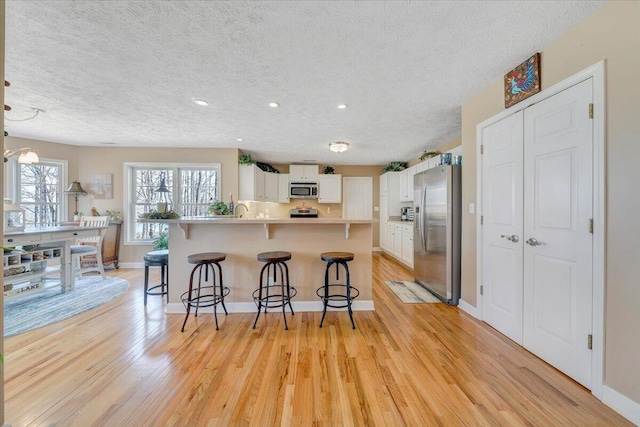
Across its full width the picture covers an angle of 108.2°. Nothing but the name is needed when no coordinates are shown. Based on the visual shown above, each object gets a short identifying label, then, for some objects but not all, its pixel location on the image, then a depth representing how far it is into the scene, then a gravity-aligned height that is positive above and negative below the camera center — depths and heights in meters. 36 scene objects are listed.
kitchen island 2.73 -0.46
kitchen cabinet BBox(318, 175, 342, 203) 6.21 +0.67
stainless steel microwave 6.11 +0.60
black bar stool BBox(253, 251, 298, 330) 2.41 -0.85
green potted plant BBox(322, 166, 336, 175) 6.23 +1.13
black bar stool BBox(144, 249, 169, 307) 2.77 -0.58
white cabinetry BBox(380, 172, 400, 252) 5.79 +0.25
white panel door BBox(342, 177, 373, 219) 6.51 +0.42
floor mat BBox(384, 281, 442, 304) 3.09 -1.17
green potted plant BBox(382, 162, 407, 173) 5.79 +1.15
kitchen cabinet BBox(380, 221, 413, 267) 4.65 -0.65
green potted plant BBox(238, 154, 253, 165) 4.80 +1.08
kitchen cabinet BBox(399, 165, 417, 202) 5.07 +0.64
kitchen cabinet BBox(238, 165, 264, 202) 4.82 +0.63
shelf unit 2.82 -0.75
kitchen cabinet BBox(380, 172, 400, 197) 5.78 +0.77
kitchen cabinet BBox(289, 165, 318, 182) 6.11 +1.03
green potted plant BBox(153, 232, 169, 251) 4.39 -0.59
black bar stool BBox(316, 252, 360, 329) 2.42 -0.90
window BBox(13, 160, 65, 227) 4.16 +0.38
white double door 1.58 -0.14
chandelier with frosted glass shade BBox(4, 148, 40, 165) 2.94 +0.69
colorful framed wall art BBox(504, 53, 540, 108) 1.88 +1.13
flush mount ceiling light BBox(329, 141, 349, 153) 4.10 +1.18
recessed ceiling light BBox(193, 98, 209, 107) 2.70 +1.31
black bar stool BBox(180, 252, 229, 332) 2.38 -0.82
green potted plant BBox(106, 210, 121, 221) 4.62 -0.06
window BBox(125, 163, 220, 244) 4.80 +0.45
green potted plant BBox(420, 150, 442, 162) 3.97 +1.01
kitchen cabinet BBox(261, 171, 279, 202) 5.58 +0.63
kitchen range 6.09 -0.03
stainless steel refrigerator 2.92 -0.25
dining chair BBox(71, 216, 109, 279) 3.59 -0.58
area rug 2.43 -1.15
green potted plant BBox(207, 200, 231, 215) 3.28 +0.04
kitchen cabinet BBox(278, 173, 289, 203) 6.09 +0.66
